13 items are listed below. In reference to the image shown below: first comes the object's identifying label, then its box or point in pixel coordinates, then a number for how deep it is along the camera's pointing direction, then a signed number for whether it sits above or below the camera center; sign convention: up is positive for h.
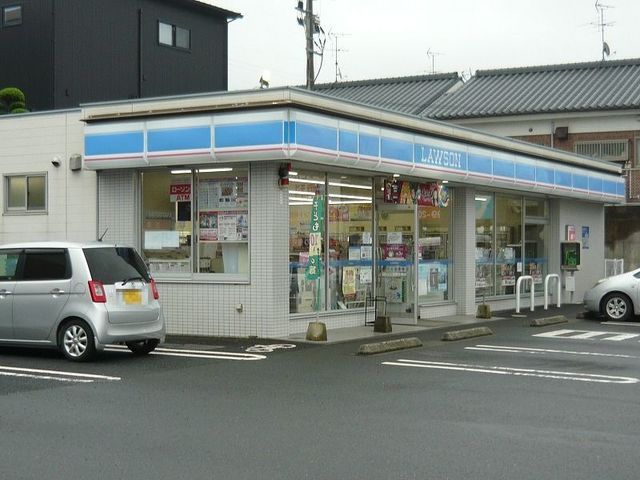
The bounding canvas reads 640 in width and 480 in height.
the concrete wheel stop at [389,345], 13.41 -1.39
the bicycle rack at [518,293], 21.08 -0.85
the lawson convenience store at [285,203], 15.09 +1.10
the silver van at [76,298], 12.30 -0.57
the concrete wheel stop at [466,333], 15.65 -1.38
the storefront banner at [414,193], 17.80 +1.37
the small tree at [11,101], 26.17 +4.85
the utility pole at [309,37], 24.69 +6.32
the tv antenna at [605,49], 40.72 +9.86
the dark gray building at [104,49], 31.56 +8.20
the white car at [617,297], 20.06 -0.90
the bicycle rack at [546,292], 22.76 -0.88
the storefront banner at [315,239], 14.70 +0.34
